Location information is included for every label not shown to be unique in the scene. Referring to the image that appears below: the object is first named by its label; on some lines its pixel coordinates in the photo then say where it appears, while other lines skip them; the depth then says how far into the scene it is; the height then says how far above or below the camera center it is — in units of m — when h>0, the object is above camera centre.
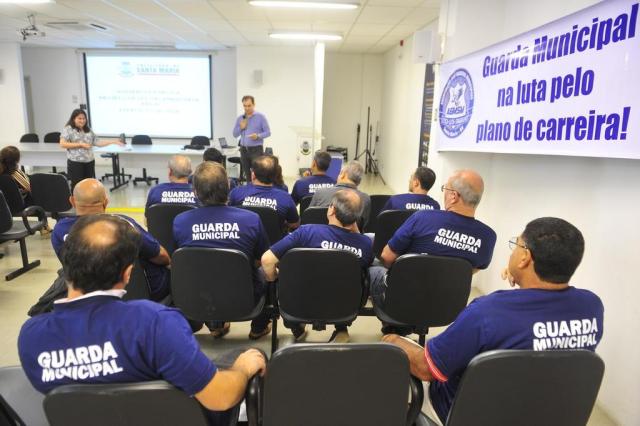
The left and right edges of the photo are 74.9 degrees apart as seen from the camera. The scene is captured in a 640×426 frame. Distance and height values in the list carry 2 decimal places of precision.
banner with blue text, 1.84 +0.27
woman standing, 5.26 -0.24
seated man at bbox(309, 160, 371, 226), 3.26 -0.43
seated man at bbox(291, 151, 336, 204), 3.87 -0.45
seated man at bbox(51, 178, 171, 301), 2.07 -0.52
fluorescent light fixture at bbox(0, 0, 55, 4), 5.54 +1.62
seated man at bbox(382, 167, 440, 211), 3.16 -0.47
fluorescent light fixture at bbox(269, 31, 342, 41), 7.54 +1.72
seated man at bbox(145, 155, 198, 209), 3.22 -0.47
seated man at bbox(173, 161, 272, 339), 2.26 -0.50
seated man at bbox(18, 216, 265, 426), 1.04 -0.52
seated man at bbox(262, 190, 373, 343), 2.13 -0.53
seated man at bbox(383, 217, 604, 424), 1.21 -0.51
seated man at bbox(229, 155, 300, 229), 3.10 -0.48
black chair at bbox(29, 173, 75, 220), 4.21 -0.69
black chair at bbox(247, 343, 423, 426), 1.12 -0.69
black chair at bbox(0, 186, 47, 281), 3.38 -0.89
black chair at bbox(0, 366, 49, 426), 1.27 -0.83
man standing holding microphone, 6.49 -0.03
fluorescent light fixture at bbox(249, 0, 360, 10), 5.27 +1.60
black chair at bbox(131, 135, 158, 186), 8.09 -0.30
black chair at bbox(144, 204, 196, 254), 2.92 -0.64
